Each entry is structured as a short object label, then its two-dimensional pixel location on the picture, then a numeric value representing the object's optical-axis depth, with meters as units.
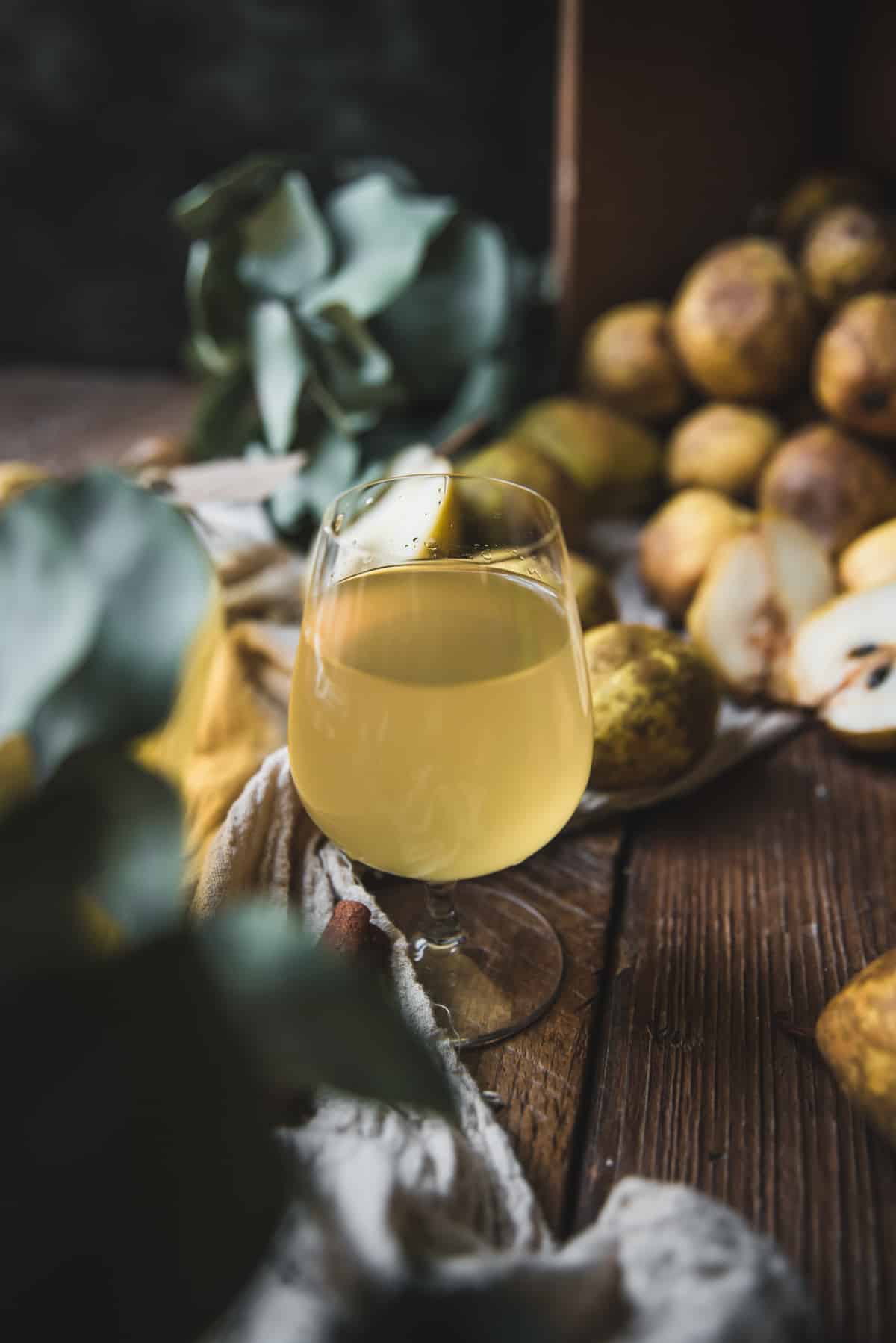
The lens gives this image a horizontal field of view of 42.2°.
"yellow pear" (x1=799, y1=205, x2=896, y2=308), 1.08
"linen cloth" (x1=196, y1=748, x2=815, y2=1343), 0.39
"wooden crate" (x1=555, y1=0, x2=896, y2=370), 1.19
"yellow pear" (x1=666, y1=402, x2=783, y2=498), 1.11
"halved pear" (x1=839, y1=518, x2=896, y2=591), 0.87
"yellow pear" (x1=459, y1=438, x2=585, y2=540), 1.02
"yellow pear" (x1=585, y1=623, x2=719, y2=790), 0.72
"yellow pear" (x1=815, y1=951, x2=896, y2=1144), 0.48
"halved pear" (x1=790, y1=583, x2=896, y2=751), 0.77
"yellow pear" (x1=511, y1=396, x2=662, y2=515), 1.14
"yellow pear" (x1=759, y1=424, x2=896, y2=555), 1.00
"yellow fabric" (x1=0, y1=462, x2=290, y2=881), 0.67
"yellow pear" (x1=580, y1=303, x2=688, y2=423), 1.19
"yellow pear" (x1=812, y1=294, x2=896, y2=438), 1.00
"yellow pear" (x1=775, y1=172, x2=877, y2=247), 1.18
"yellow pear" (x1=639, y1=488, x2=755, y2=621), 0.97
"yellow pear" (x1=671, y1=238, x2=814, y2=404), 1.09
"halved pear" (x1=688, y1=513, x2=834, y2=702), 0.86
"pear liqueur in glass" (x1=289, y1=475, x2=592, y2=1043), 0.49
